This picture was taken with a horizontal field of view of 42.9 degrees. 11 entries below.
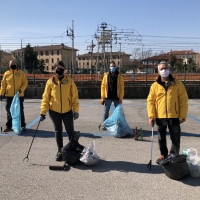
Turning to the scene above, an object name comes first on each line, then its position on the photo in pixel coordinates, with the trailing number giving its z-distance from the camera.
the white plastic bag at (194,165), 3.92
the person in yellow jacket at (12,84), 6.79
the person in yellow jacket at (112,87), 6.69
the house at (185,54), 102.61
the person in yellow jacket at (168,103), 4.17
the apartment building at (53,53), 88.78
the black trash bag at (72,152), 4.40
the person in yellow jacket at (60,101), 4.54
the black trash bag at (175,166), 3.79
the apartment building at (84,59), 102.50
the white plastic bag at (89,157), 4.35
